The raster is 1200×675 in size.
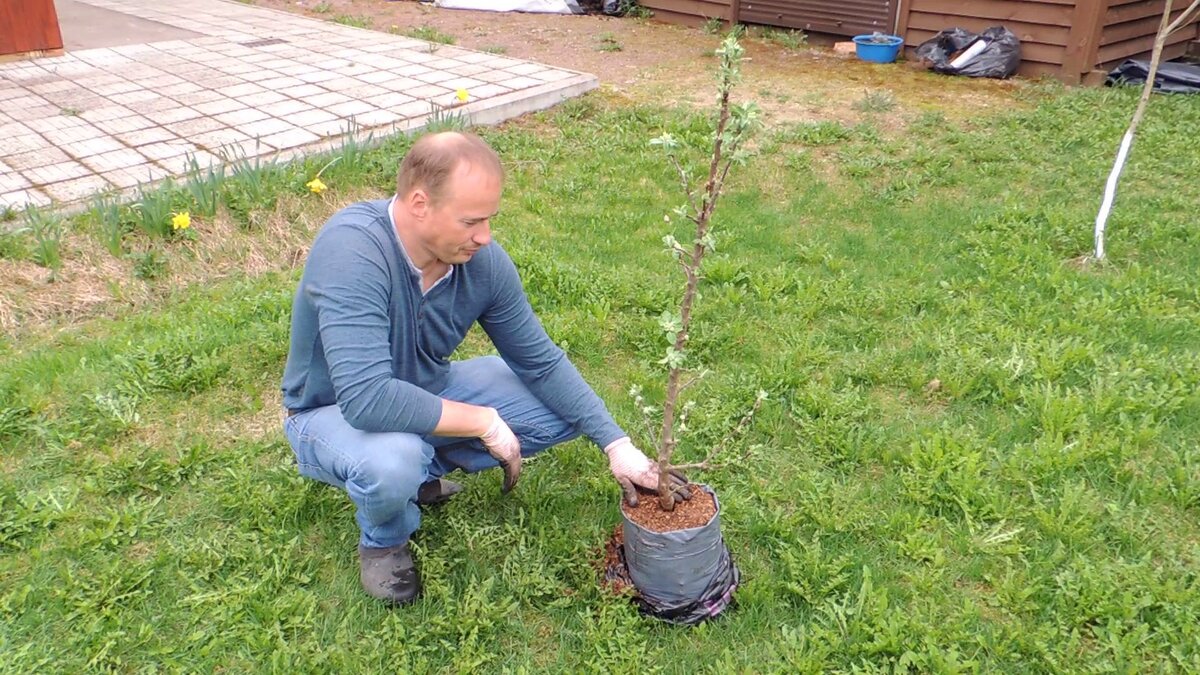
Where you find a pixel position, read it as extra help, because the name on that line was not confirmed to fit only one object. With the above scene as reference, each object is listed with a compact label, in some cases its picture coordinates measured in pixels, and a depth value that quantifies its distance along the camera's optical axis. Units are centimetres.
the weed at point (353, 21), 1000
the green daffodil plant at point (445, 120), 553
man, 213
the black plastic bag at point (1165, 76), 729
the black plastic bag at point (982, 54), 781
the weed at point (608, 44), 912
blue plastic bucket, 850
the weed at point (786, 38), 933
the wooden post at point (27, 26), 736
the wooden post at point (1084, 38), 746
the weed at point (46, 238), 393
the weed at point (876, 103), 695
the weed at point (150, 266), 406
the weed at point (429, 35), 897
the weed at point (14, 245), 397
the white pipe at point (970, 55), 789
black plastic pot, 218
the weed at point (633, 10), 1109
